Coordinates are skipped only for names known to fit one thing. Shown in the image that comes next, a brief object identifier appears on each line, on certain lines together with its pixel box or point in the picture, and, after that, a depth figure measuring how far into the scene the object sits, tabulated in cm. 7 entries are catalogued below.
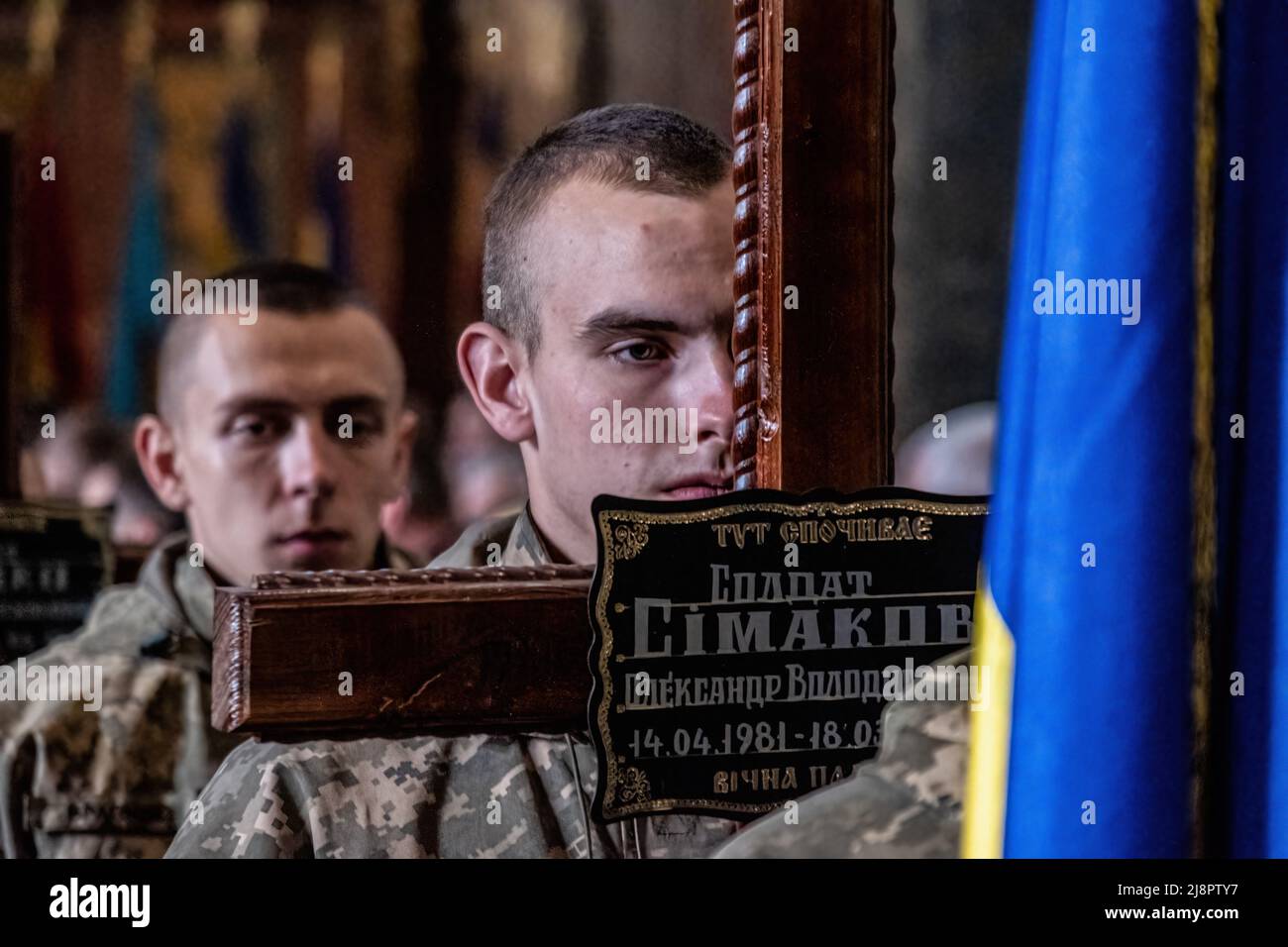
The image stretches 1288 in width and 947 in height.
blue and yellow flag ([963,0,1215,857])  230
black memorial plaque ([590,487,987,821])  244
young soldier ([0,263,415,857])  241
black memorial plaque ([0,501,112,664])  240
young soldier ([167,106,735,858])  243
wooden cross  242
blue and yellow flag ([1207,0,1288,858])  232
